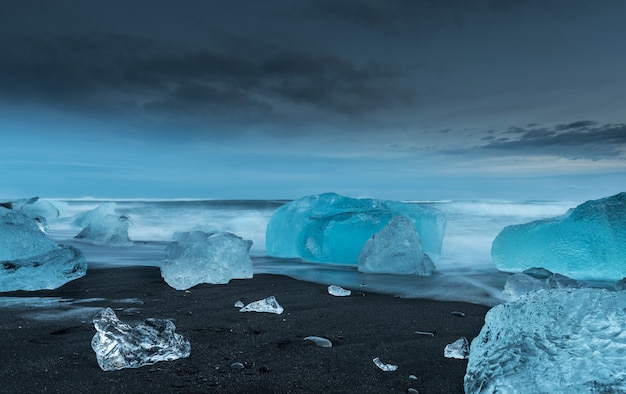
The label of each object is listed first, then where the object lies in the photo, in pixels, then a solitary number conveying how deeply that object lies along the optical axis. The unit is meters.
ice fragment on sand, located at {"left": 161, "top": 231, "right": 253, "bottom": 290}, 3.54
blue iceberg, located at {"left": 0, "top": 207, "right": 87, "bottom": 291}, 3.33
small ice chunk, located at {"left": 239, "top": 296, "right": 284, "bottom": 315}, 2.68
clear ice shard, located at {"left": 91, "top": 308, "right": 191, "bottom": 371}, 1.75
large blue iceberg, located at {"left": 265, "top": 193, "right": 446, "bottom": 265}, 5.67
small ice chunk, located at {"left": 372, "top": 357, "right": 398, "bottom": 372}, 1.80
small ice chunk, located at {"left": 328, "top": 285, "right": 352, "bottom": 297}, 3.31
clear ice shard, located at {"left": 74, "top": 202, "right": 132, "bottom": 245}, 7.19
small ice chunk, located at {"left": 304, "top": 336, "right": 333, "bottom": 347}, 2.08
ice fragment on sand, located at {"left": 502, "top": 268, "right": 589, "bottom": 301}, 3.35
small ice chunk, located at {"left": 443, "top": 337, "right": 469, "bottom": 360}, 1.96
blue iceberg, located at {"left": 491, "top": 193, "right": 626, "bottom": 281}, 4.39
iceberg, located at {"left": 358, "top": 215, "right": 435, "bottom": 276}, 4.61
